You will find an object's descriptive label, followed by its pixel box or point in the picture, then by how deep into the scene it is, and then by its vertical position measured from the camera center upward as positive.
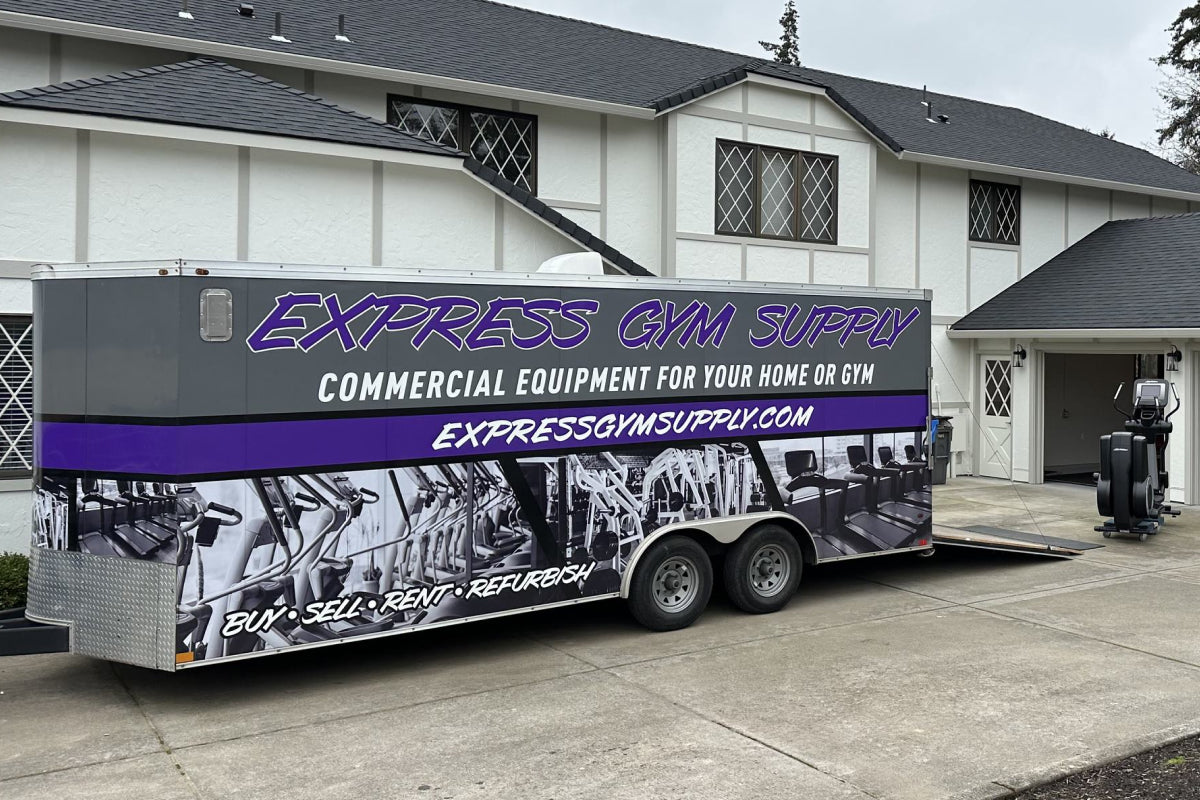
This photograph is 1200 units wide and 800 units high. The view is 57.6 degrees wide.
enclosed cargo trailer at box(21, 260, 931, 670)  6.82 -0.35
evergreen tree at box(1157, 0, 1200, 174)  44.81 +12.80
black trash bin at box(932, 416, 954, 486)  18.30 -0.78
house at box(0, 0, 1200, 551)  10.57 +3.11
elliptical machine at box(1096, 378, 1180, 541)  12.99 -0.83
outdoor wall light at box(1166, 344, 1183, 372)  15.94 +0.67
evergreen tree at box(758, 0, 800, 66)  51.56 +17.18
